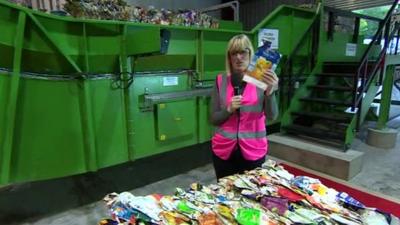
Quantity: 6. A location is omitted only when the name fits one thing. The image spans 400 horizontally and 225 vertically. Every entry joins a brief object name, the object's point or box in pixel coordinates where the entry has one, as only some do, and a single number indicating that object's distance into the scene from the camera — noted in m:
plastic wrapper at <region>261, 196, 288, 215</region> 1.00
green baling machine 2.03
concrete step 3.15
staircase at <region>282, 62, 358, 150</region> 3.66
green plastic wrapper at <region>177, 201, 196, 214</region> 1.00
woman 1.52
